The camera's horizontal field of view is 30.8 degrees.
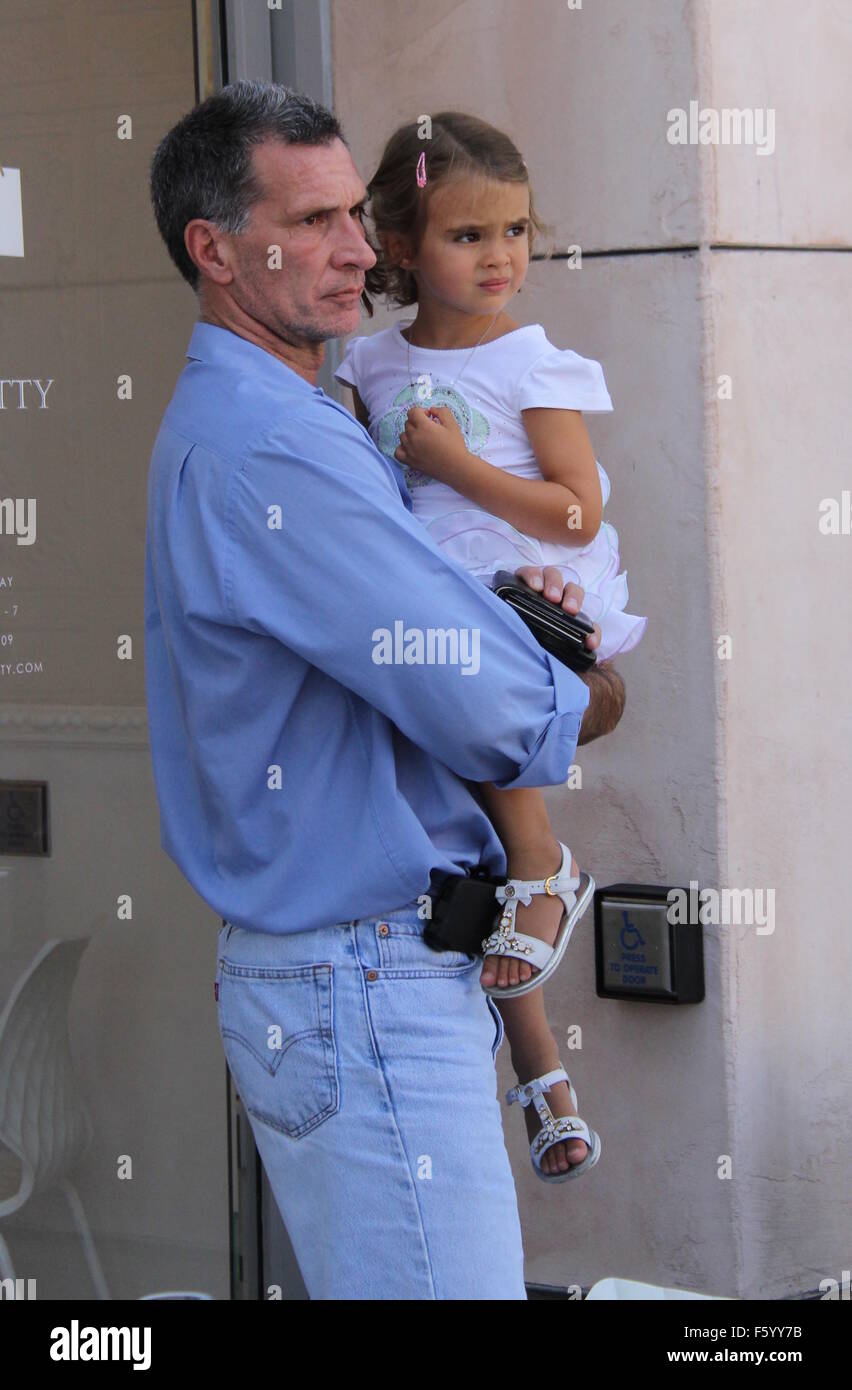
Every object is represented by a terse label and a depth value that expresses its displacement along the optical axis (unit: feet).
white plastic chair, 9.64
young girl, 7.68
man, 5.97
